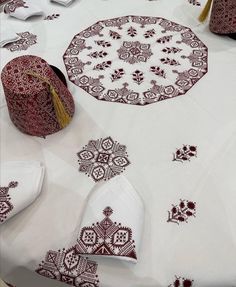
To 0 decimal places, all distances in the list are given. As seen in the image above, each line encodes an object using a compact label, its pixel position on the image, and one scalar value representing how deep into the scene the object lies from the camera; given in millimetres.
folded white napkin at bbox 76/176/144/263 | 779
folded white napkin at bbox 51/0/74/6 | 1505
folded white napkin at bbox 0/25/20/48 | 1352
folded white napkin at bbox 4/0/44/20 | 1445
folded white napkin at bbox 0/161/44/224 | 849
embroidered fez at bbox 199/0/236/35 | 1262
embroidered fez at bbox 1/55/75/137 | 949
